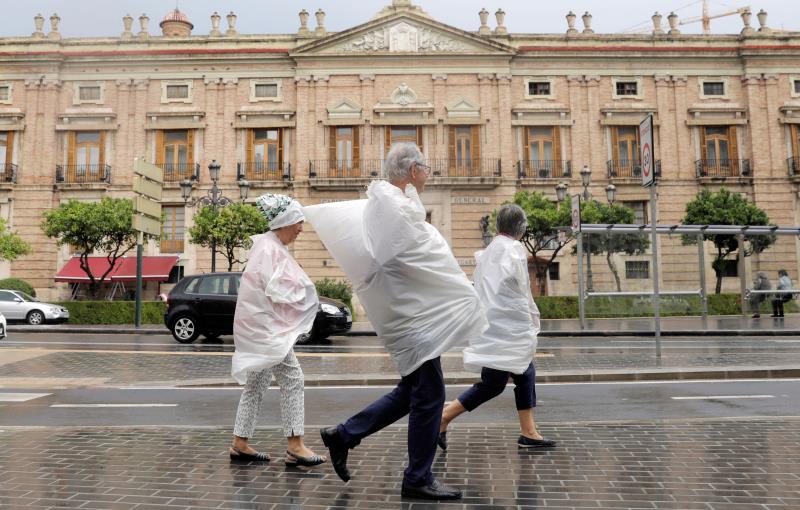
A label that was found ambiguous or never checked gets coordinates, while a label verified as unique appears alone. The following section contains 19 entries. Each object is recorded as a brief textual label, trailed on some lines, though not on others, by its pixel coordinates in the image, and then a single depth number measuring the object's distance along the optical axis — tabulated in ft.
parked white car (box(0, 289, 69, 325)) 78.38
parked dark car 49.44
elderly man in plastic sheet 12.56
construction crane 251.68
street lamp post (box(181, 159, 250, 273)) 77.82
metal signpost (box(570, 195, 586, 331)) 57.98
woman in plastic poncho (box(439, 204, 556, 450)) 16.56
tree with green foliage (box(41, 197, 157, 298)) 88.99
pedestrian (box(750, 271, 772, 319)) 72.33
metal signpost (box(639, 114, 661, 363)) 34.96
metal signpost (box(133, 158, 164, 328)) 65.87
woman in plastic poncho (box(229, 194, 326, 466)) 15.08
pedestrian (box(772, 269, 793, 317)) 70.25
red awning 105.70
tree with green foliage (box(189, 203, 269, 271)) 86.53
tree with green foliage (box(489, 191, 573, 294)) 90.99
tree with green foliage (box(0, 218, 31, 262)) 94.89
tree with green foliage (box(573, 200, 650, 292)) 65.92
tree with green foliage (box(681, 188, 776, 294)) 99.66
